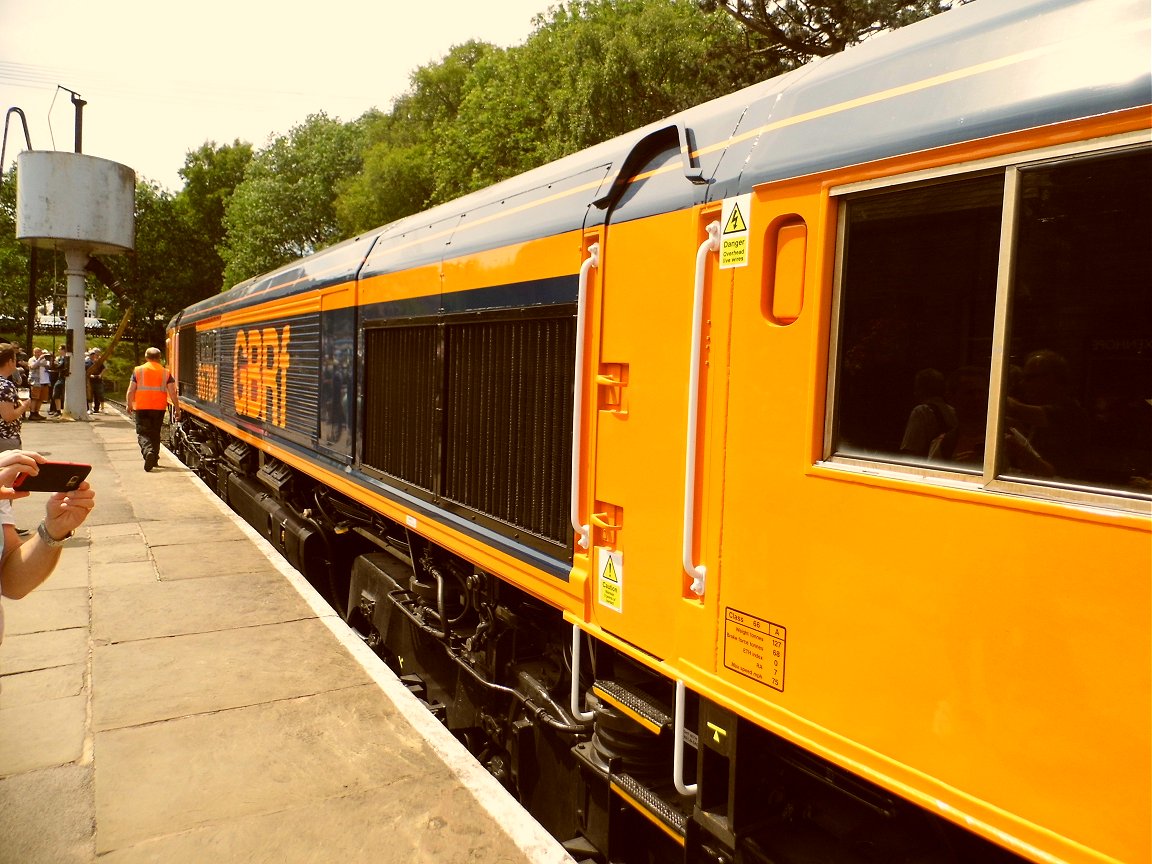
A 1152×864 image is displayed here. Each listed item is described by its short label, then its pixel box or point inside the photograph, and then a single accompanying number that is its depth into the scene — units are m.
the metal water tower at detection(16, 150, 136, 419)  24.36
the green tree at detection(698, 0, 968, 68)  21.56
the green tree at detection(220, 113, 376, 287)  42.81
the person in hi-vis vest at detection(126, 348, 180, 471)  12.96
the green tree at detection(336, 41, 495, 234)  36.88
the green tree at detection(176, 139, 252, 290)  51.41
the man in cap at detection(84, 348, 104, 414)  26.50
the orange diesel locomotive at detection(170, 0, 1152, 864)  1.80
